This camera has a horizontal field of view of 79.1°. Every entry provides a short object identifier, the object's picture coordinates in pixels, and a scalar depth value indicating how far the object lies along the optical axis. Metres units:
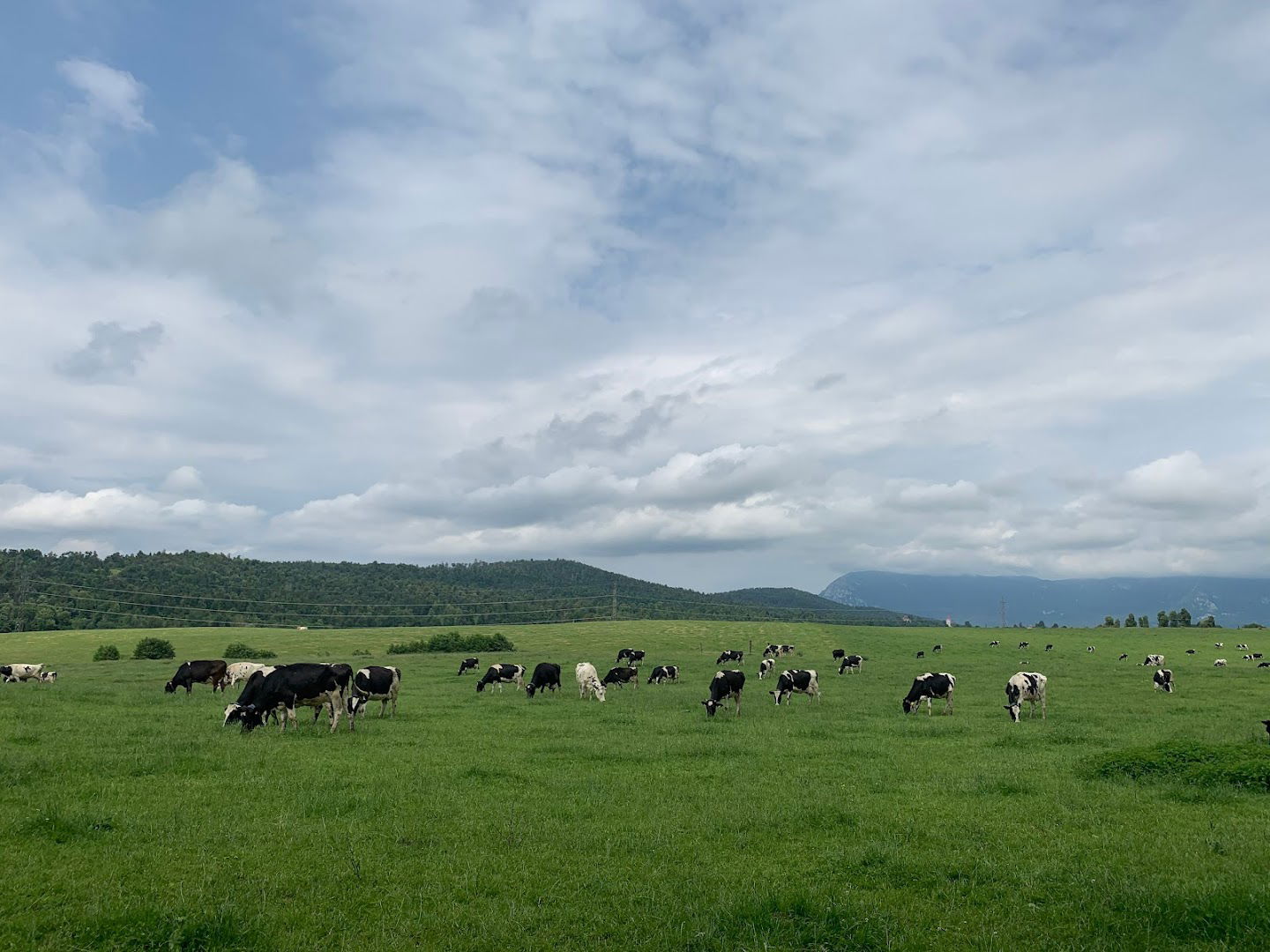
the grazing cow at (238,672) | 37.81
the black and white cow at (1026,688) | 30.31
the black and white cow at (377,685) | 28.17
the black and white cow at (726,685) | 31.48
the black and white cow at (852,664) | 57.34
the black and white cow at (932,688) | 32.75
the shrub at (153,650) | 69.00
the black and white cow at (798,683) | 36.56
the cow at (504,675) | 40.44
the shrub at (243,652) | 67.32
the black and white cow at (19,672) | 43.47
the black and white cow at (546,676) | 39.06
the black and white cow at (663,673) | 48.19
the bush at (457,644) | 79.31
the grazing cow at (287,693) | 22.83
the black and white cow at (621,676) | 44.09
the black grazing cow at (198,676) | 37.56
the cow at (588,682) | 37.84
